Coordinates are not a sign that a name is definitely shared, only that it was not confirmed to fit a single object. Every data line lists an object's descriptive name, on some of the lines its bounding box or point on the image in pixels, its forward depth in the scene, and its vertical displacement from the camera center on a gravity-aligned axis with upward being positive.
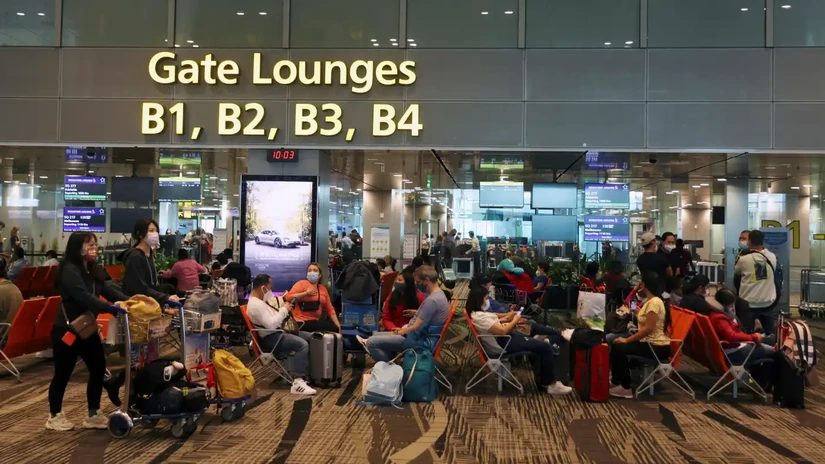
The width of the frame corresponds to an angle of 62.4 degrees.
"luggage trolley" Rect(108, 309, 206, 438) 5.38 -1.50
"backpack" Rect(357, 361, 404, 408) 6.68 -1.50
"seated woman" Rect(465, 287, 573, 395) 7.17 -1.10
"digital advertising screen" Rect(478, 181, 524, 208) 15.80 +1.02
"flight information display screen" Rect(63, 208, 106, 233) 15.64 +0.27
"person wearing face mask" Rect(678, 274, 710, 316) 7.70 -0.61
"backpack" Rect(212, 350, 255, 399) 5.96 -1.26
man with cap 9.65 -0.32
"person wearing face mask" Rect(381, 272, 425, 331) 8.20 -0.81
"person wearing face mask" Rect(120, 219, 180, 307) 6.33 -0.28
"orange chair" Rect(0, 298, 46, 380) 7.53 -1.15
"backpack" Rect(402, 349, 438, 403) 6.88 -1.42
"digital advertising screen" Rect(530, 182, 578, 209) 14.72 +0.96
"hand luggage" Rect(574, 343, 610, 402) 6.95 -1.40
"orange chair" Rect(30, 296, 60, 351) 7.91 -1.12
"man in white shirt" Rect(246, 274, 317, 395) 7.32 -1.11
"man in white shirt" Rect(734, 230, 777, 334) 8.83 -0.46
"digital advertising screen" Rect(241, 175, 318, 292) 11.67 +0.22
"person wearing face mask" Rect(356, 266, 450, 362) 7.15 -0.93
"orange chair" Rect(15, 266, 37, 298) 11.80 -0.88
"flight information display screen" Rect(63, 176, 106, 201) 15.30 +0.97
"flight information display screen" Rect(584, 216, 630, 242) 15.02 +0.25
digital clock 11.81 +1.36
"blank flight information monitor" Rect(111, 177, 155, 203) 14.81 +0.93
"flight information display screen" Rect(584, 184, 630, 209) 14.66 +0.97
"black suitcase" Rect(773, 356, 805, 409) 6.78 -1.41
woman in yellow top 7.05 -1.04
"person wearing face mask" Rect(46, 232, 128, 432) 5.36 -0.67
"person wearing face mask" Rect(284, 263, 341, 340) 8.06 -0.82
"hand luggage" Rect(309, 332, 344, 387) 7.38 -1.34
